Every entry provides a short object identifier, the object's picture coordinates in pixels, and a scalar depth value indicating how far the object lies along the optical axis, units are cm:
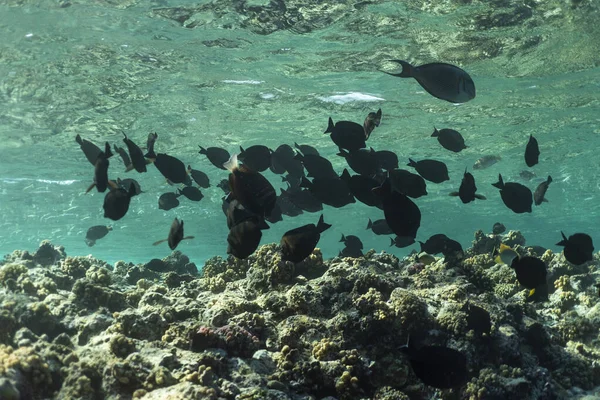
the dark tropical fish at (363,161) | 581
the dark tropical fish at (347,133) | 550
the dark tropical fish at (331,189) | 580
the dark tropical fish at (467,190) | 555
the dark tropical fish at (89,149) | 610
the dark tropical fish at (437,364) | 346
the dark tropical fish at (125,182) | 711
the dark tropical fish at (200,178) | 789
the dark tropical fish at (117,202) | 502
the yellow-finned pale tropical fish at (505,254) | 633
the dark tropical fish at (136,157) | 559
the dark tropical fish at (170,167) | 609
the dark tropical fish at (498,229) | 1216
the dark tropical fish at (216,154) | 712
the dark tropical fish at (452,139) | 678
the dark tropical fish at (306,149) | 744
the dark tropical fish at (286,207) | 764
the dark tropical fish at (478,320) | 539
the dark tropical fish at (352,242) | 881
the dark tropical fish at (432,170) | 629
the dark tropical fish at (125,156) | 602
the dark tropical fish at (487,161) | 1287
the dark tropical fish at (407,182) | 540
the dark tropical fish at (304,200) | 669
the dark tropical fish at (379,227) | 814
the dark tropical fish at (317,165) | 634
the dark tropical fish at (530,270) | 475
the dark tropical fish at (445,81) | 415
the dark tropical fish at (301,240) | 446
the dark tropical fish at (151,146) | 584
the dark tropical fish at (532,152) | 635
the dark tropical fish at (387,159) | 652
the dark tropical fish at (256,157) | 670
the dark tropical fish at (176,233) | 542
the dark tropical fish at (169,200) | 882
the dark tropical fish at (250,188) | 407
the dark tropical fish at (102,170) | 500
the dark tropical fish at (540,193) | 709
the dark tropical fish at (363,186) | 527
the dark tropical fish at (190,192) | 785
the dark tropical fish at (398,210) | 408
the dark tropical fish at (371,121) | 578
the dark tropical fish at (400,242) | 834
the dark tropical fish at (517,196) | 620
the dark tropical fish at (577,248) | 545
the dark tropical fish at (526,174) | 1532
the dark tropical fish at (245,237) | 418
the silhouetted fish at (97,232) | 1154
